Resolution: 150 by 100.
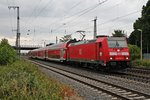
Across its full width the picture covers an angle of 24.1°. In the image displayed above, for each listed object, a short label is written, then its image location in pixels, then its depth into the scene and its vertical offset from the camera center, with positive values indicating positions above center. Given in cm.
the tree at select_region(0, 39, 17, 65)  3166 +62
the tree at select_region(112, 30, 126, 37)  12369 +1038
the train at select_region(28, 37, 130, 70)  2738 +76
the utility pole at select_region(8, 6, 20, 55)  4932 +449
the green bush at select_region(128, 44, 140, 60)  4999 +143
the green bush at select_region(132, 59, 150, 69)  3822 -13
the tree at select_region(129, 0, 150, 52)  7588 +773
